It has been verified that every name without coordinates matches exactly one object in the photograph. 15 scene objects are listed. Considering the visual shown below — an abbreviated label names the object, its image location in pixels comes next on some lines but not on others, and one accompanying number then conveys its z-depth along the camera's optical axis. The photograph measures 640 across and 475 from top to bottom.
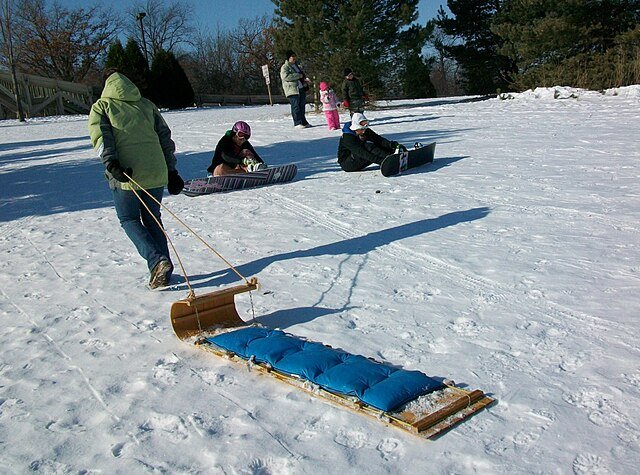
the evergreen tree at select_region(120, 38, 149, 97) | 31.75
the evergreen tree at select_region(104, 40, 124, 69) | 32.16
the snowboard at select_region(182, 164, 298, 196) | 9.14
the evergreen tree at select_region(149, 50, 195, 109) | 32.38
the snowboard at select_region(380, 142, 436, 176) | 9.19
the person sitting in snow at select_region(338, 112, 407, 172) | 9.32
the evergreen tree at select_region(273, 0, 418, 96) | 21.47
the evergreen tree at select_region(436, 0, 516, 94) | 28.84
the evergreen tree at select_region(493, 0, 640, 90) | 19.92
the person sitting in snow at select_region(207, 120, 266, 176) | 9.46
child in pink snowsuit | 15.28
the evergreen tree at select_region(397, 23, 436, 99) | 31.06
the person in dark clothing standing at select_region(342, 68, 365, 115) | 16.33
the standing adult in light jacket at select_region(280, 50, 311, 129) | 15.75
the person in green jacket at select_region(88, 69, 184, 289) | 5.04
